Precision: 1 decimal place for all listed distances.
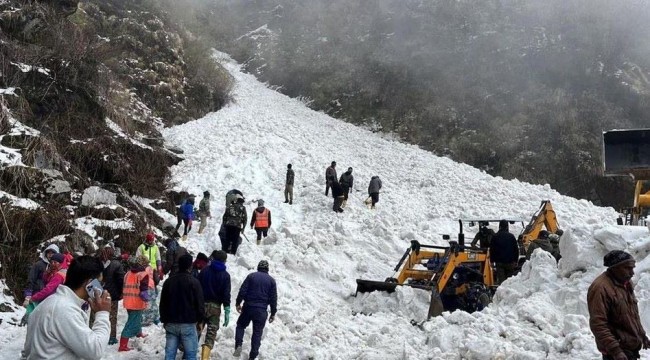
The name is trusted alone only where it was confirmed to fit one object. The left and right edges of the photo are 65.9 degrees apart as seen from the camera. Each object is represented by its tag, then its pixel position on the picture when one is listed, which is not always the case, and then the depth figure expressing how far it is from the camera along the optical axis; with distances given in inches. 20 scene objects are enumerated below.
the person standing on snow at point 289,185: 621.0
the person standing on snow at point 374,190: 641.0
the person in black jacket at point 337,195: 601.9
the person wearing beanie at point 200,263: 285.7
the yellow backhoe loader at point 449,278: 366.6
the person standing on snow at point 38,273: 269.3
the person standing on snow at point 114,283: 281.6
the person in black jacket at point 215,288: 262.4
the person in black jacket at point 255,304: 268.1
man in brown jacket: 156.8
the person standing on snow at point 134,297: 267.3
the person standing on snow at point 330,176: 621.6
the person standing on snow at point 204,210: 509.0
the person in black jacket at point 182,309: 225.1
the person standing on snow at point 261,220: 483.2
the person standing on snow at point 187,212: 487.2
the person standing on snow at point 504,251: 399.5
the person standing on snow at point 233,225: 446.3
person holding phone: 117.8
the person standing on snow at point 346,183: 613.3
